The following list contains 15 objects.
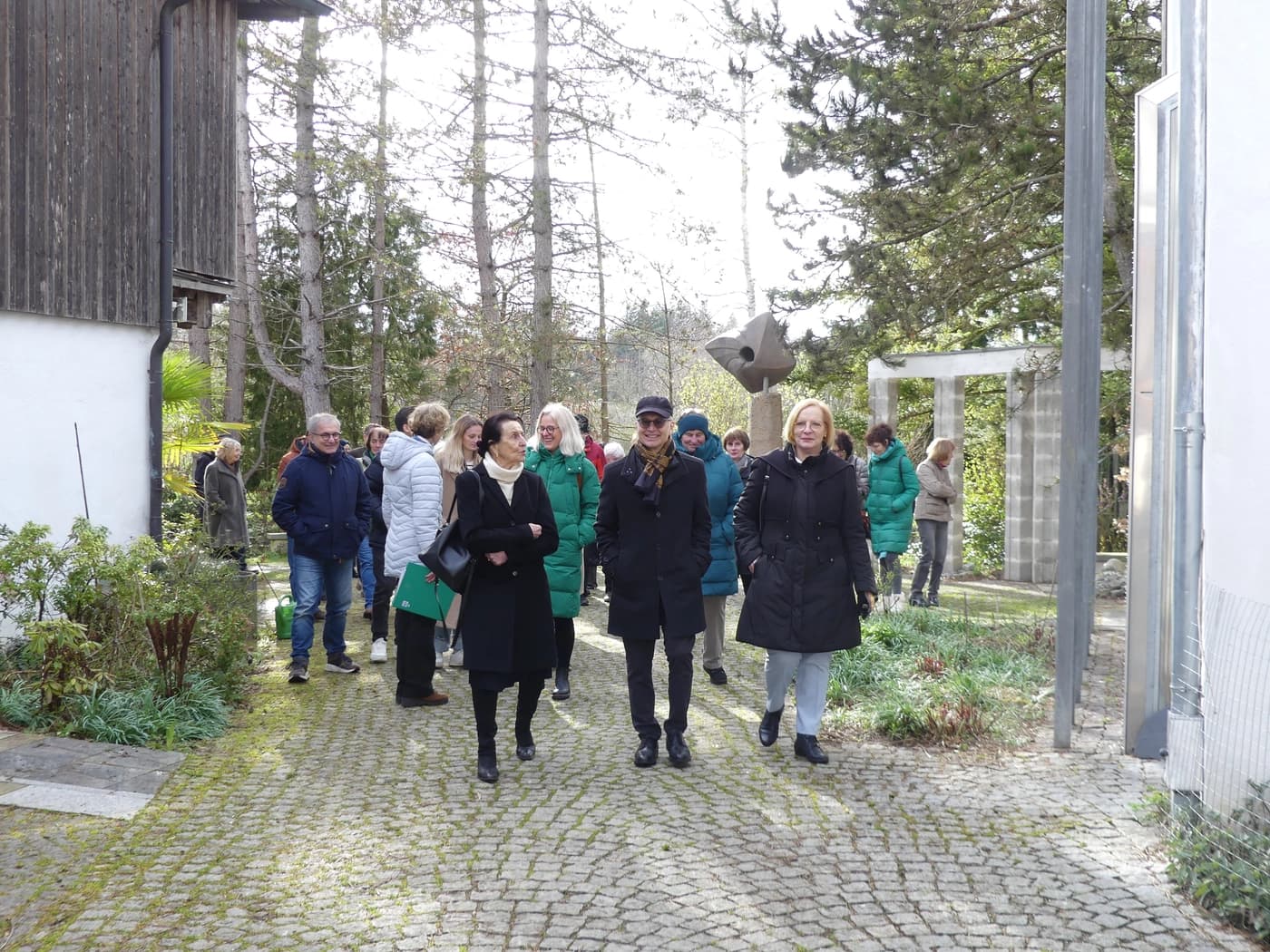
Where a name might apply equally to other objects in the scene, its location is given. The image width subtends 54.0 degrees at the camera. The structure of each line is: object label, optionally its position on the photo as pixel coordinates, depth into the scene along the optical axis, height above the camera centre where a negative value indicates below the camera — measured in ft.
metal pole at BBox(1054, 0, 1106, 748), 21.47 +2.97
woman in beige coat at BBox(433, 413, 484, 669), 27.73 -0.13
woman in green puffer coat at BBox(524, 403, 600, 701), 25.52 -1.08
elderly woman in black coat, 19.97 -2.10
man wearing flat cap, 20.72 -1.92
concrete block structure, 49.44 +0.40
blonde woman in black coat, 20.71 -1.85
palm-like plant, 35.86 +1.11
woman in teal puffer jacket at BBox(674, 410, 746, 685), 27.63 -2.09
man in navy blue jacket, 27.89 -1.52
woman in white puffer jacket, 25.75 -1.46
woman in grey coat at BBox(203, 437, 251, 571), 37.09 -1.47
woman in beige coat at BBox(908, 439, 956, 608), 42.22 -2.35
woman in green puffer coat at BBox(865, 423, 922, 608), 38.78 -1.47
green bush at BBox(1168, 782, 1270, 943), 13.56 -4.77
